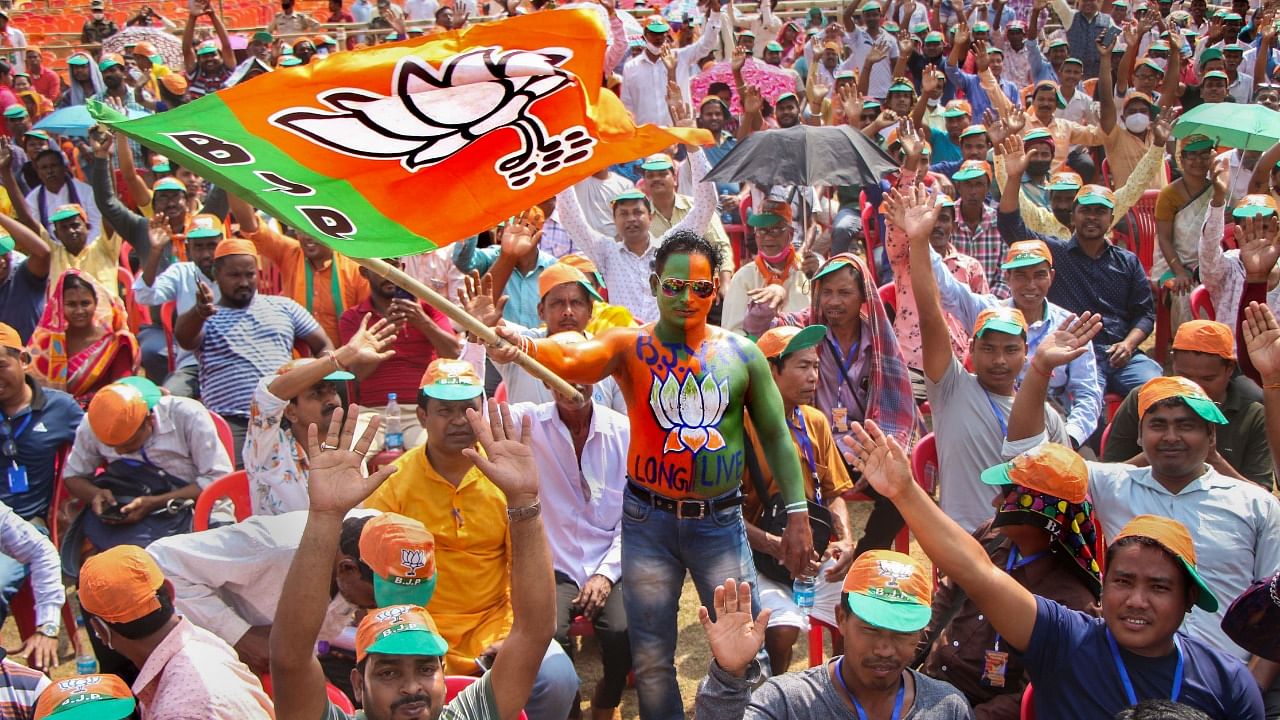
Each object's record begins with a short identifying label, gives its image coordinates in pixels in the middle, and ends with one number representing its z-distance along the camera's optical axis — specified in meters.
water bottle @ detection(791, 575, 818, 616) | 5.25
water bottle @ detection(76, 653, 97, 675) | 4.39
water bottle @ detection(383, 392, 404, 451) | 6.88
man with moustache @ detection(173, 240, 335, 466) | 7.05
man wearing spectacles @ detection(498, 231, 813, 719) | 4.57
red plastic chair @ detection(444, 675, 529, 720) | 4.14
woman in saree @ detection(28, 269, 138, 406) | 7.30
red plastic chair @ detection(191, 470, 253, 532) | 5.71
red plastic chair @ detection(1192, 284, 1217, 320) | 7.73
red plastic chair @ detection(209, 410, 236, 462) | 6.43
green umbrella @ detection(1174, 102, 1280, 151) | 8.76
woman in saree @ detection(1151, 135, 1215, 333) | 8.96
